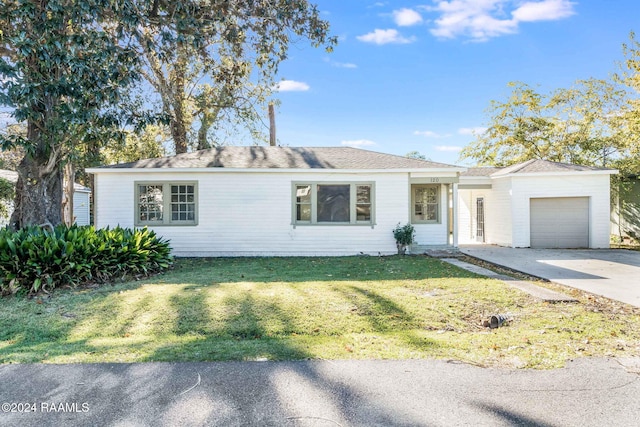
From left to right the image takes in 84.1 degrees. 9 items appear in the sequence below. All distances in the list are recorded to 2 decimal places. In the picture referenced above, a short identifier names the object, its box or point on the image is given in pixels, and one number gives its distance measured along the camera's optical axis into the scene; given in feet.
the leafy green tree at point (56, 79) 23.25
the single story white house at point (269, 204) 37.29
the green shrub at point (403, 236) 36.68
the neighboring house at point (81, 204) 67.05
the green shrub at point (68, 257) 20.86
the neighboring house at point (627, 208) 49.06
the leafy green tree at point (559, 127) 55.88
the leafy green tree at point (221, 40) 28.58
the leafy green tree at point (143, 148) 61.31
